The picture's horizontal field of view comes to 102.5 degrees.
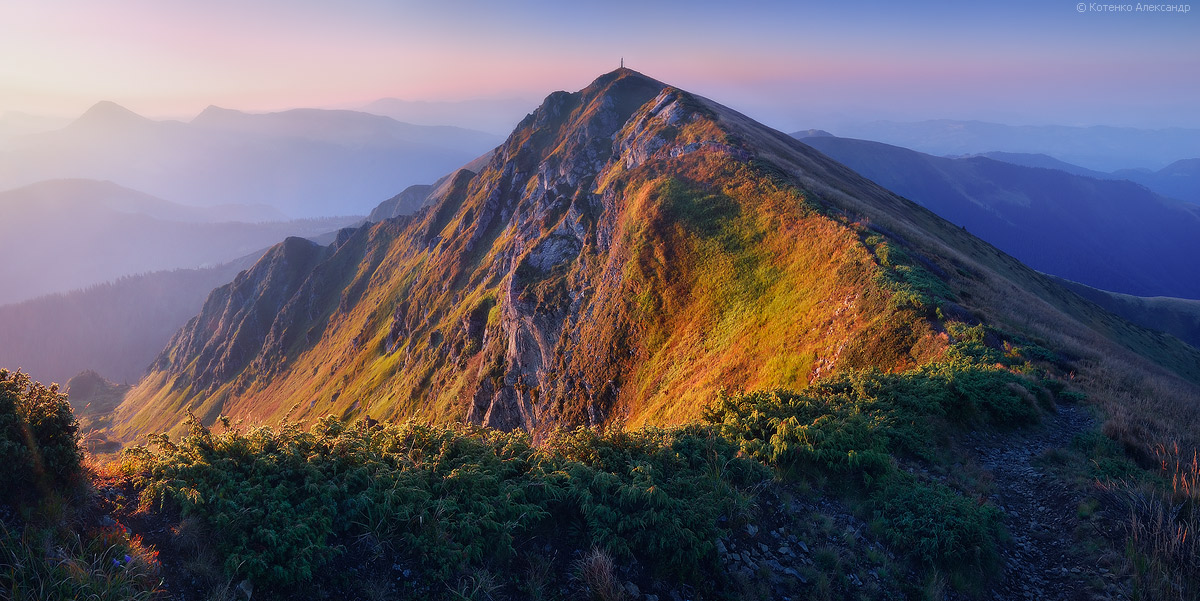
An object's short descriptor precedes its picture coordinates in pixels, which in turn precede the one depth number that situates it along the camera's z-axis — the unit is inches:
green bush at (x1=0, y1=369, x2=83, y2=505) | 292.8
